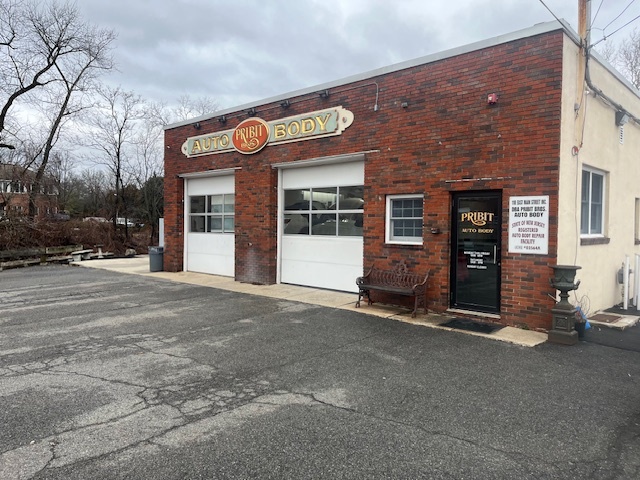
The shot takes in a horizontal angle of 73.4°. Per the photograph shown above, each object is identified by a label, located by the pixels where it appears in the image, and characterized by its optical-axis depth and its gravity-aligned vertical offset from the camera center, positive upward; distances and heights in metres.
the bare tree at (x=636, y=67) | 21.36 +8.34
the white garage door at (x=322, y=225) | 10.27 +0.12
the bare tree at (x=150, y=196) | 30.62 +2.32
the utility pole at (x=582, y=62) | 7.47 +3.00
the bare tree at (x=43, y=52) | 22.12 +9.58
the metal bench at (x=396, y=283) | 8.12 -1.08
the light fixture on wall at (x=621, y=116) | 9.08 +2.48
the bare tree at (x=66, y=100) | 25.03 +7.67
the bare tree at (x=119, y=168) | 28.38 +3.94
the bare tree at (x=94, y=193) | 33.70 +3.00
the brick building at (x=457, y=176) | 7.19 +1.14
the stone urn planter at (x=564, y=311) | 6.38 -1.18
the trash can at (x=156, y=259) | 14.99 -1.11
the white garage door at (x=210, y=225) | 13.41 +0.10
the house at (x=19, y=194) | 18.73 +1.46
